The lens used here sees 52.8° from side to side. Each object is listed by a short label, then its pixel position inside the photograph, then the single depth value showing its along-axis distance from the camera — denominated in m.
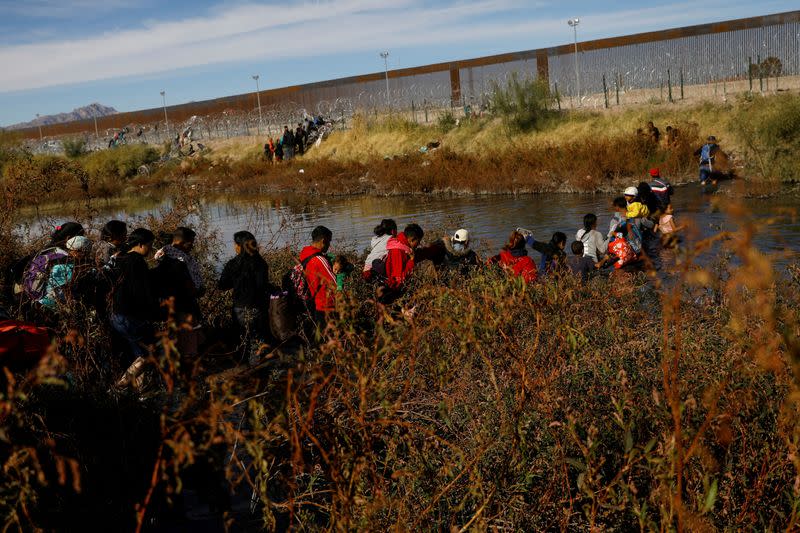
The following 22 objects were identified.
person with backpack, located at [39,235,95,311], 6.76
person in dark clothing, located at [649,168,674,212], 14.29
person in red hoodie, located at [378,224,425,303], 8.46
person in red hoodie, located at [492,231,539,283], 8.70
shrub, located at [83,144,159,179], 52.66
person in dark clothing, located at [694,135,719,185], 21.03
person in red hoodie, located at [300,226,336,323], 7.63
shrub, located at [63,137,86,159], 61.06
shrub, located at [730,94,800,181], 22.11
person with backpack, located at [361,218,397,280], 9.11
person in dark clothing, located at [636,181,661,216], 13.89
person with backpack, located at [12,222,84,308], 7.19
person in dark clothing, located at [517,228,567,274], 9.45
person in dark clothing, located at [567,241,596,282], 9.93
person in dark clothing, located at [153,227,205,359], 7.59
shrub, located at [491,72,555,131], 36.03
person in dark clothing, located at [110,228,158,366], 7.00
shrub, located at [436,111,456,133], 39.97
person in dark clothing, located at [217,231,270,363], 8.30
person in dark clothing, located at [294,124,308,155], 45.47
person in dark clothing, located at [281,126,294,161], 44.88
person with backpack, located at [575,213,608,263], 10.73
